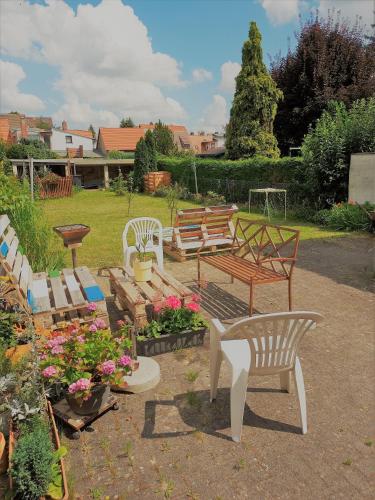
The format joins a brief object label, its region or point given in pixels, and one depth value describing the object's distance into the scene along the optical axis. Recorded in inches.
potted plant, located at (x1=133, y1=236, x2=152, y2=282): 181.0
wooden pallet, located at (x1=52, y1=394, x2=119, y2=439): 104.9
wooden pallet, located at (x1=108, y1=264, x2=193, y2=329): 154.4
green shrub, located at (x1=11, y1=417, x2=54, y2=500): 78.8
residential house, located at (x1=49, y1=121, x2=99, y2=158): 2148.1
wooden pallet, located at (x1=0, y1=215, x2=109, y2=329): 137.6
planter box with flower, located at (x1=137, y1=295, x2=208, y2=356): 148.8
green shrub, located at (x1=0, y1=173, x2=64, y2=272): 221.0
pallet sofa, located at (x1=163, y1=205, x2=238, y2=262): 297.5
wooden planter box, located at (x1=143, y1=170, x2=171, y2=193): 957.2
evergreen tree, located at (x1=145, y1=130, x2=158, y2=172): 1018.9
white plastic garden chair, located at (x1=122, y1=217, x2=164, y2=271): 227.8
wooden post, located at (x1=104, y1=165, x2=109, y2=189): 1163.7
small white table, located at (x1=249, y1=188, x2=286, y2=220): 503.8
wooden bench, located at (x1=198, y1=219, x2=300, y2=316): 177.2
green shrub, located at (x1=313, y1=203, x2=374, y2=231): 414.9
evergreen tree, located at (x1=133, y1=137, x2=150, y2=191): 1001.5
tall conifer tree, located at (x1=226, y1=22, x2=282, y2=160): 806.5
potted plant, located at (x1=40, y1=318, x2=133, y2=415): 102.8
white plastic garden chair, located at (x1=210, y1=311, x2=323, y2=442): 95.2
